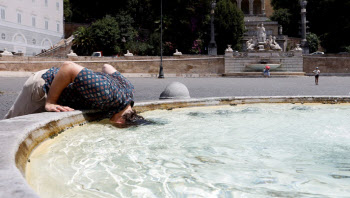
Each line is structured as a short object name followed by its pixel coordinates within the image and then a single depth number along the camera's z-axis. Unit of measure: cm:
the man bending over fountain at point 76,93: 456
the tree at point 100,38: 4556
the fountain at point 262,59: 3681
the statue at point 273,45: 3756
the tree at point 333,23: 4641
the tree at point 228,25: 4838
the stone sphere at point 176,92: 811
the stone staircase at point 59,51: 4653
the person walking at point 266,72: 3284
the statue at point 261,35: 3822
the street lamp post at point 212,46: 4409
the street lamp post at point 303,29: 4162
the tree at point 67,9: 6481
